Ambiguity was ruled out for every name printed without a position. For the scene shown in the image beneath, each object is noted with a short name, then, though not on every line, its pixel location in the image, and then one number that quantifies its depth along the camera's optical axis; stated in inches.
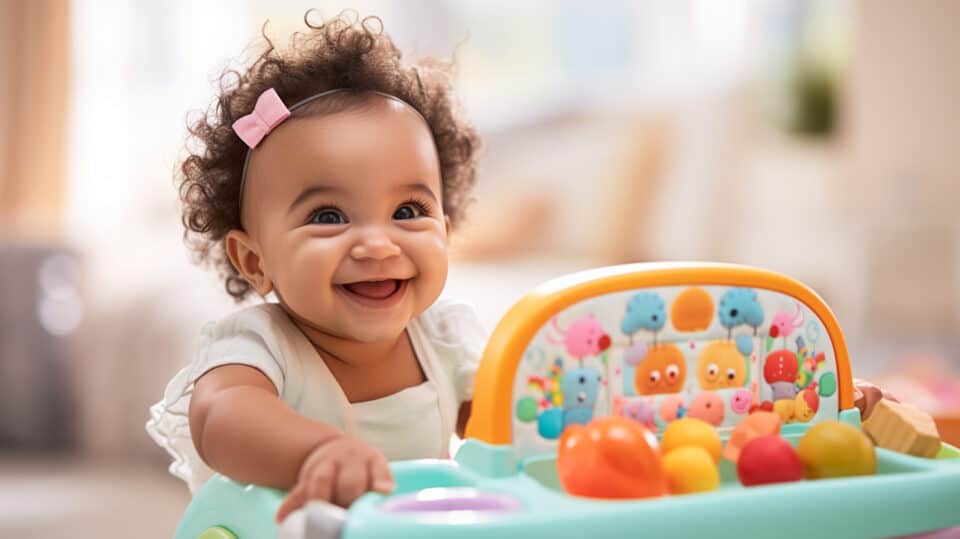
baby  48.1
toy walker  43.5
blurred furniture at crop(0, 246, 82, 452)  105.5
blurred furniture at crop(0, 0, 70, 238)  137.7
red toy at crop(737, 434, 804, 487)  45.5
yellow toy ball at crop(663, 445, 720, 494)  45.0
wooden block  47.2
